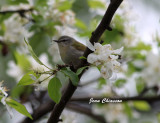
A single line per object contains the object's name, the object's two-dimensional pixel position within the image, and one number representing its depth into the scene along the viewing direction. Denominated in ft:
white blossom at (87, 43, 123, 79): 8.29
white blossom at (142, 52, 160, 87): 17.79
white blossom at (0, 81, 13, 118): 8.00
